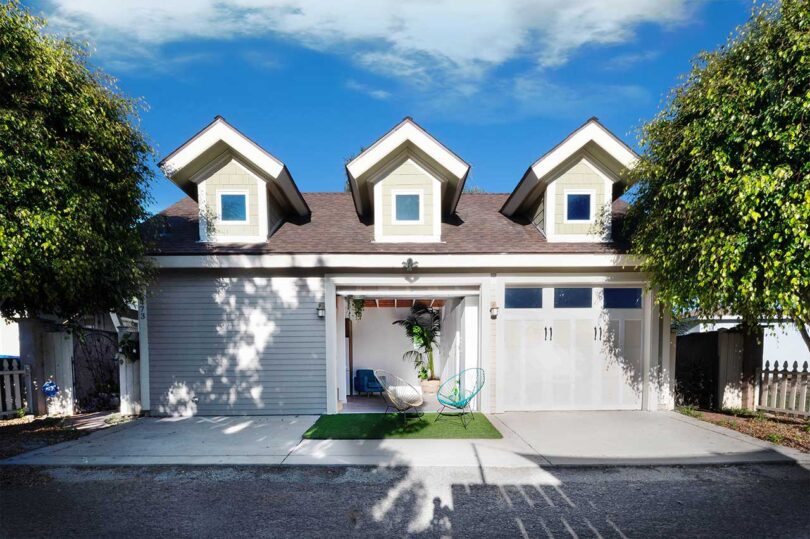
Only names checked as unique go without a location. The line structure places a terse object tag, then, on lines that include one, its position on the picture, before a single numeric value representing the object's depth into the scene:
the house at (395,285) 7.30
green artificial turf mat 5.96
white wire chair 6.77
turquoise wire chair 6.98
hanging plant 10.17
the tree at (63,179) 4.48
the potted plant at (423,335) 10.66
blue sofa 9.41
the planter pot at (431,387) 10.11
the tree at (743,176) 4.62
